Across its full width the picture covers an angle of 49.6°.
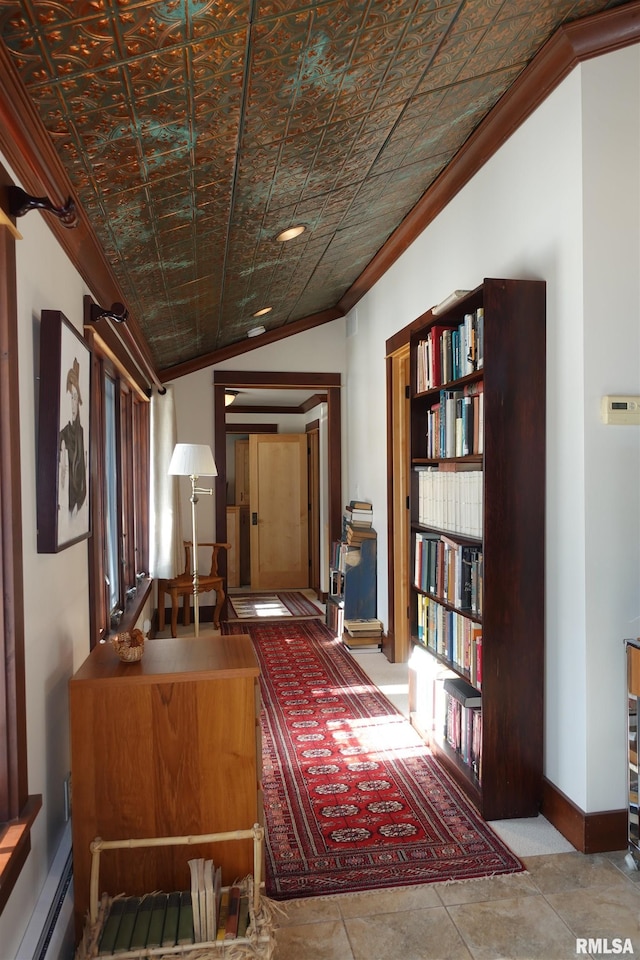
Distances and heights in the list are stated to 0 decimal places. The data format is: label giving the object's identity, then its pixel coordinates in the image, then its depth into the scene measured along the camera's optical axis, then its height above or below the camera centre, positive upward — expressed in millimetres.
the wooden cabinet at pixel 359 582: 5375 -844
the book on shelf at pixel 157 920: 1826 -1222
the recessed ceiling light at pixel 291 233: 3653 +1286
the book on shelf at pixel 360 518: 5625 -366
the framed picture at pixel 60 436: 1985 +126
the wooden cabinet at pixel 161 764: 2031 -861
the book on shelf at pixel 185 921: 1834 -1220
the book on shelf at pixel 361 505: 5633 -259
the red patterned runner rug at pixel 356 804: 2355 -1347
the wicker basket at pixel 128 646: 2195 -540
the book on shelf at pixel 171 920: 1821 -1217
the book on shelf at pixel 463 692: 2838 -939
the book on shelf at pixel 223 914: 1838 -1214
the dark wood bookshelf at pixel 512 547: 2654 -293
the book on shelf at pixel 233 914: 1851 -1218
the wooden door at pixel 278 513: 8719 -482
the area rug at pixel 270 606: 6867 -1410
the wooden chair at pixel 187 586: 5793 -942
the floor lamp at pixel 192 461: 4812 +101
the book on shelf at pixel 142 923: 1829 -1224
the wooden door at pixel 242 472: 9602 +41
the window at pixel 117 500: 3053 -142
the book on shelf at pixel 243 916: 1863 -1219
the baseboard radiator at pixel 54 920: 1740 -1194
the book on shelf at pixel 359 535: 5449 -485
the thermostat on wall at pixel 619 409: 2422 +213
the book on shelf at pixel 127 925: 1824 -1227
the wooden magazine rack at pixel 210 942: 1784 -1213
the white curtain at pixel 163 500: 5805 -202
